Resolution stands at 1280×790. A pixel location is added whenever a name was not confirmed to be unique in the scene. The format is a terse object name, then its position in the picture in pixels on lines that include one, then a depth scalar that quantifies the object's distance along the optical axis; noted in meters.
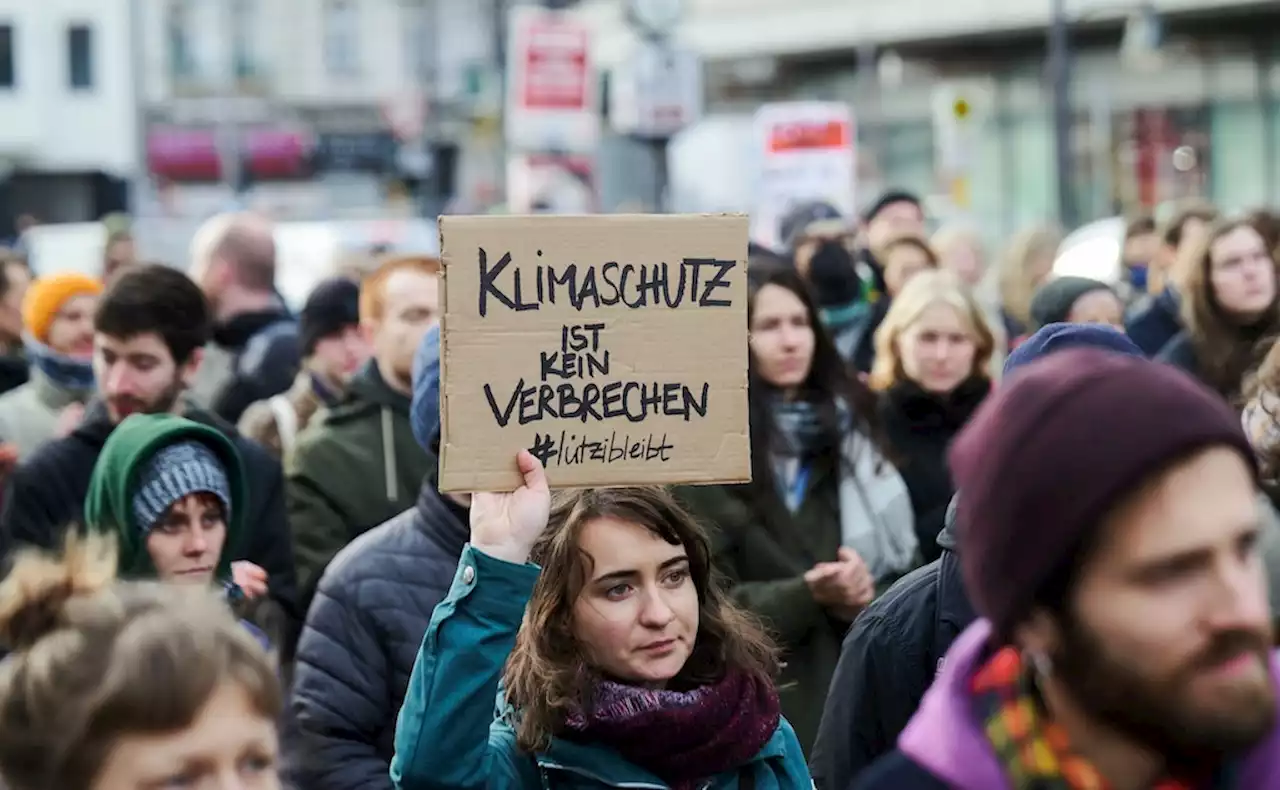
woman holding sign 3.35
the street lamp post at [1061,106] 27.89
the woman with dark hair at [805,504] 5.50
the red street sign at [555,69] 13.94
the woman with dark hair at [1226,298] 8.56
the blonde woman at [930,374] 7.07
